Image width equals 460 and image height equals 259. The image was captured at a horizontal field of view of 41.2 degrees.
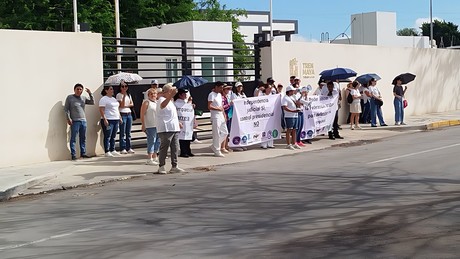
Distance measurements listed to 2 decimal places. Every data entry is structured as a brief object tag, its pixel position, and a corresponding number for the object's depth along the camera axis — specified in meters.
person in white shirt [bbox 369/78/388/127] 22.53
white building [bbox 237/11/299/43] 85.46
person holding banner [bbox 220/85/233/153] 16.06
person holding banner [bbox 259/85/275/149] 17.03
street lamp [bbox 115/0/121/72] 31.71
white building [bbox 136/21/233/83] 27.59
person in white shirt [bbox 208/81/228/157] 15.30
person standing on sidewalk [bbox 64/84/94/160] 14.66
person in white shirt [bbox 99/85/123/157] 15.15
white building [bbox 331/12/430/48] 50.56
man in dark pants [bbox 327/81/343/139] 19.00
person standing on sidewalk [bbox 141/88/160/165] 14.24
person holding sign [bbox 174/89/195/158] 14.64
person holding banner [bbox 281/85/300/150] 16.47
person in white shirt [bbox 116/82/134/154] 15.70
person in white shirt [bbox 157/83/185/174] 12.50
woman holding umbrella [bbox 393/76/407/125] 22.84
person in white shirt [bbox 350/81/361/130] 21.64
